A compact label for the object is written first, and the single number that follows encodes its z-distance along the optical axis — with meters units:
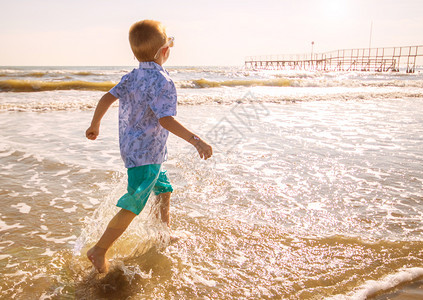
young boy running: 2.00
